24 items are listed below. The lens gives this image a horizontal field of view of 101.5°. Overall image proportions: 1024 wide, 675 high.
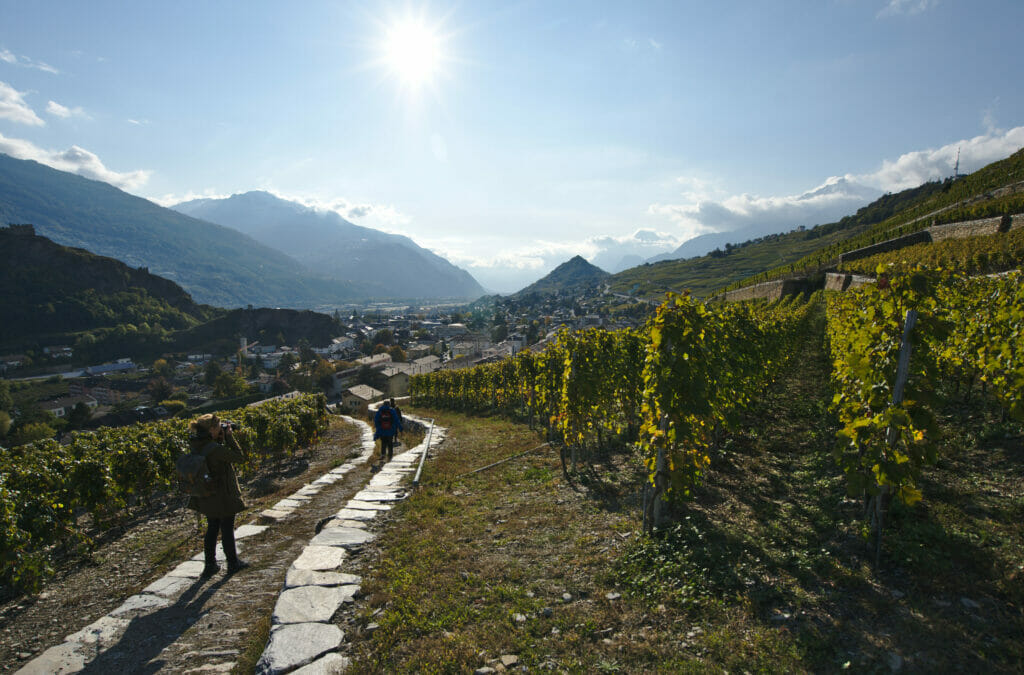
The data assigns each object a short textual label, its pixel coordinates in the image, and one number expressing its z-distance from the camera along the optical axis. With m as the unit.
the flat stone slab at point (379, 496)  9.74
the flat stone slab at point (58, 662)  4.41
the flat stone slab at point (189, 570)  6.58
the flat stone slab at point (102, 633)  4.93
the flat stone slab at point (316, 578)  5.90
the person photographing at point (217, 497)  6.50
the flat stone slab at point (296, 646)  4.37
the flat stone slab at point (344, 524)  8.05
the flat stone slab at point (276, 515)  8.97
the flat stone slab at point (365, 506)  9.05
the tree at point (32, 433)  59.88
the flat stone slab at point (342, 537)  7.27
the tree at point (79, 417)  68.76
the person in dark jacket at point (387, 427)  14.02
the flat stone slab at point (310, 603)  5.16
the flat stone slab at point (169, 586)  6.02
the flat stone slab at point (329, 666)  4.36
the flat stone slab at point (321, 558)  6.41
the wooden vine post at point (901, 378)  5.11
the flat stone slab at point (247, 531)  8.08
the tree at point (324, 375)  100.62
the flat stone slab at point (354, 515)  8.47
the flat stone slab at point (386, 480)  10.94
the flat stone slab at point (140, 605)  5.51
